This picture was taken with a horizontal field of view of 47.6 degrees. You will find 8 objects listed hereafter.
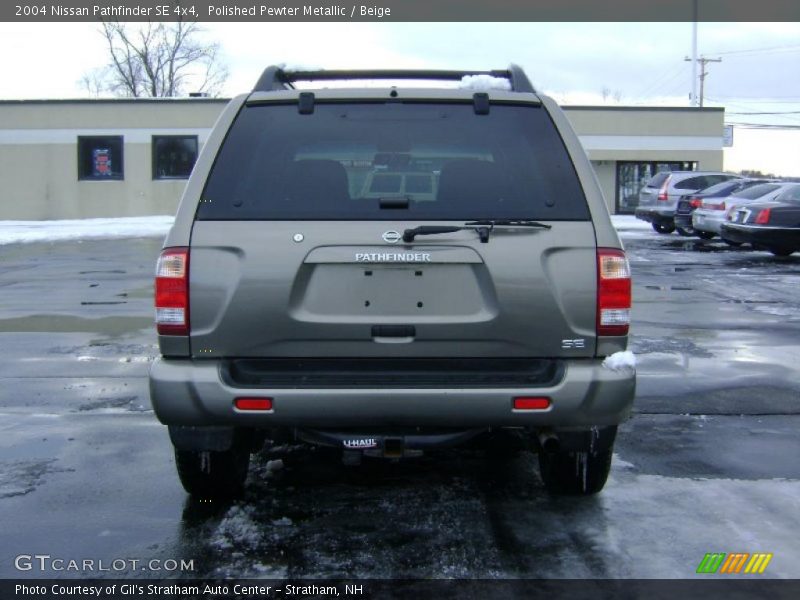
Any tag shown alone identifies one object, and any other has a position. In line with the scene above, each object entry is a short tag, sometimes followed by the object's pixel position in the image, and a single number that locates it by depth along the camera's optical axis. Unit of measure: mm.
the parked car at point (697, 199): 21797
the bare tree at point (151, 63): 62719
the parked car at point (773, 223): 17578
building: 34750
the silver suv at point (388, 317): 3775
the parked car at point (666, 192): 24562
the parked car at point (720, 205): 19453
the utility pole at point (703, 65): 66500
